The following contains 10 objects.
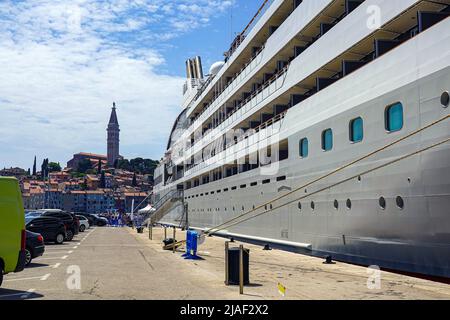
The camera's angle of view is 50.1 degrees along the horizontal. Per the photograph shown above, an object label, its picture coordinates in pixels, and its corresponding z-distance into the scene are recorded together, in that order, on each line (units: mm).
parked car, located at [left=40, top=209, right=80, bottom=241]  27412
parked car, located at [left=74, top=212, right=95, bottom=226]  63406
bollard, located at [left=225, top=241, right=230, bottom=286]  10977
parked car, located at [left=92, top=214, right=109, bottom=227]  65250
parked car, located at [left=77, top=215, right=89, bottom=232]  43103
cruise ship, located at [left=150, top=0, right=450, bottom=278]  10859
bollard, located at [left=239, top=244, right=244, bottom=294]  9672
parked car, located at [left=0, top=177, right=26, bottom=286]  9641
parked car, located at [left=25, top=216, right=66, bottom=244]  24391
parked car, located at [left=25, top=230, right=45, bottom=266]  14648
